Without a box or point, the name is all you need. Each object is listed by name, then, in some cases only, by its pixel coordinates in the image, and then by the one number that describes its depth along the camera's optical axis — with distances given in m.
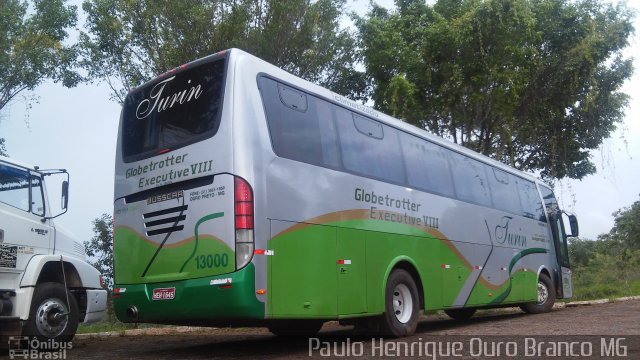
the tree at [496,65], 16.27
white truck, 8.07
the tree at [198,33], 14.98
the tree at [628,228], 36.06
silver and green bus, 6.85
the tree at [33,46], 14.96
